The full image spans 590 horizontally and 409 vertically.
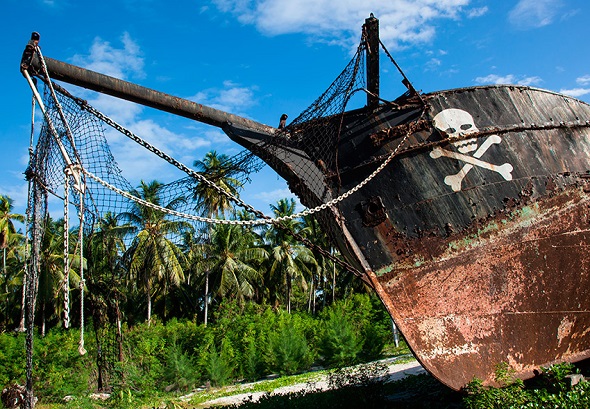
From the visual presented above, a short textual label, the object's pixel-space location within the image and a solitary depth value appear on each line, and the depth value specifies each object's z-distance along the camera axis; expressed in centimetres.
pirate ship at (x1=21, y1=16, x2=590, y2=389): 502
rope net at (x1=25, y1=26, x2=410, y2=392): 413
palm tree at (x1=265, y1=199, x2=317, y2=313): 2833
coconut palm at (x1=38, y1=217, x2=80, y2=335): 2131
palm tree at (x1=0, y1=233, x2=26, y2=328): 2361
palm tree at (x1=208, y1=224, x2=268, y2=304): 2595
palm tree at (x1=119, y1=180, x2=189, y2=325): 2099
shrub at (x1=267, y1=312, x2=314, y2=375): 1789
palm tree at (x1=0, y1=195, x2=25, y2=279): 2566
